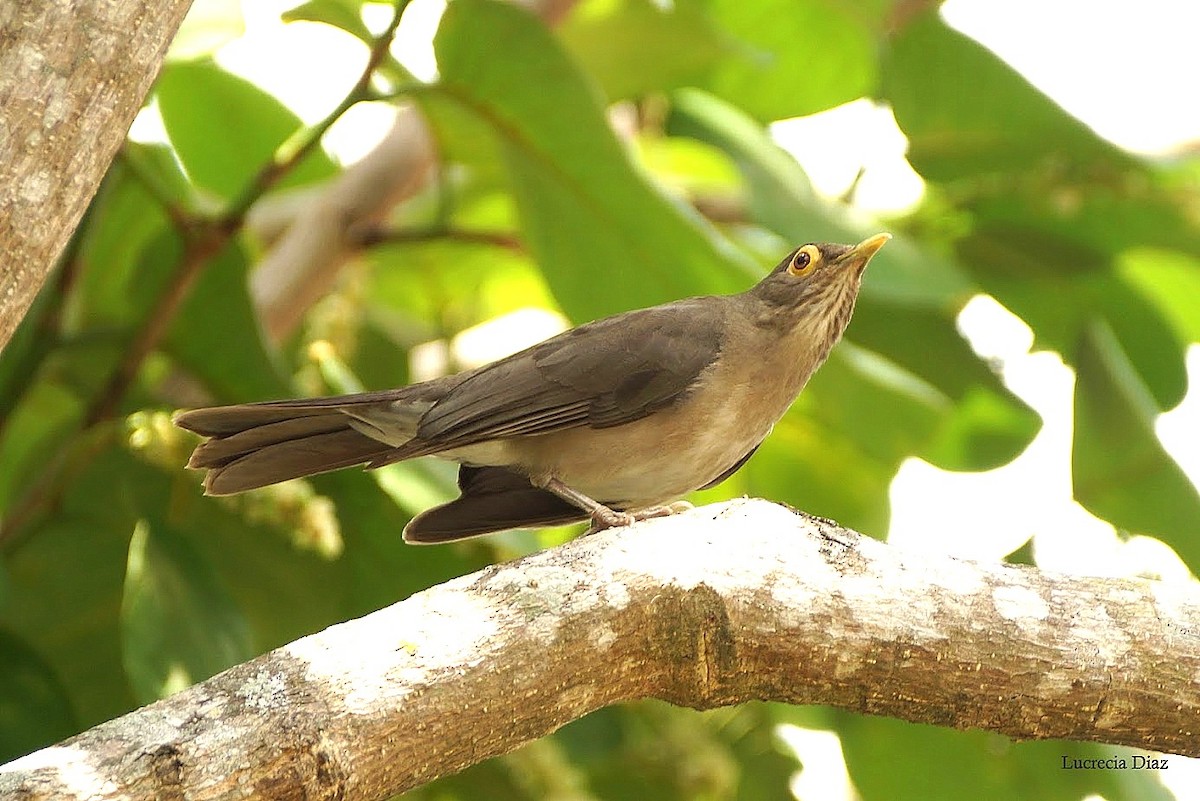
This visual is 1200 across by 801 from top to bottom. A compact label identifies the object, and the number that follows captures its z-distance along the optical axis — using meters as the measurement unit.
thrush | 7.48
